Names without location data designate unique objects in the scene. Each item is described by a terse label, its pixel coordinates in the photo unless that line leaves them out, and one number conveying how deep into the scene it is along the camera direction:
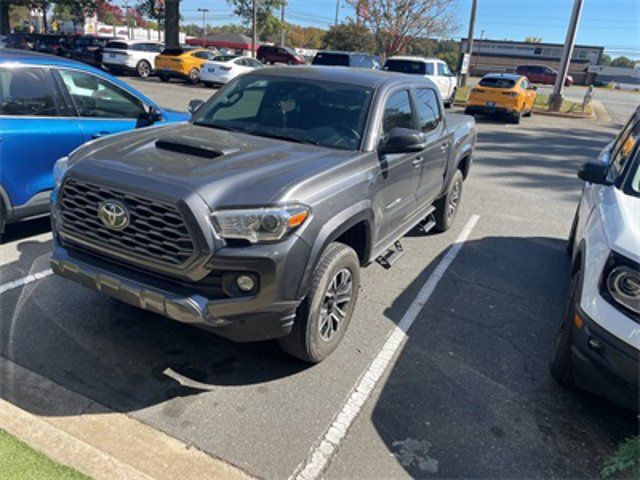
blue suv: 4.43
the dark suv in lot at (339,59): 18.59
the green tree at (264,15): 60.78
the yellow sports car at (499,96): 16.72
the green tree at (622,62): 96.62
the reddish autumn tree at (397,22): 34.44
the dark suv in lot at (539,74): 47.91
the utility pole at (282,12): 64.80
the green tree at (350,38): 44.84
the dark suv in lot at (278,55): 31.62
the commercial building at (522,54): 71.33
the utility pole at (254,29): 33.86
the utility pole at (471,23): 25.81
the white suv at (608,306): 2.54
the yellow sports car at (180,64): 21.91
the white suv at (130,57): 23.53
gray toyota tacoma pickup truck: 2.70
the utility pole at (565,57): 19.59
